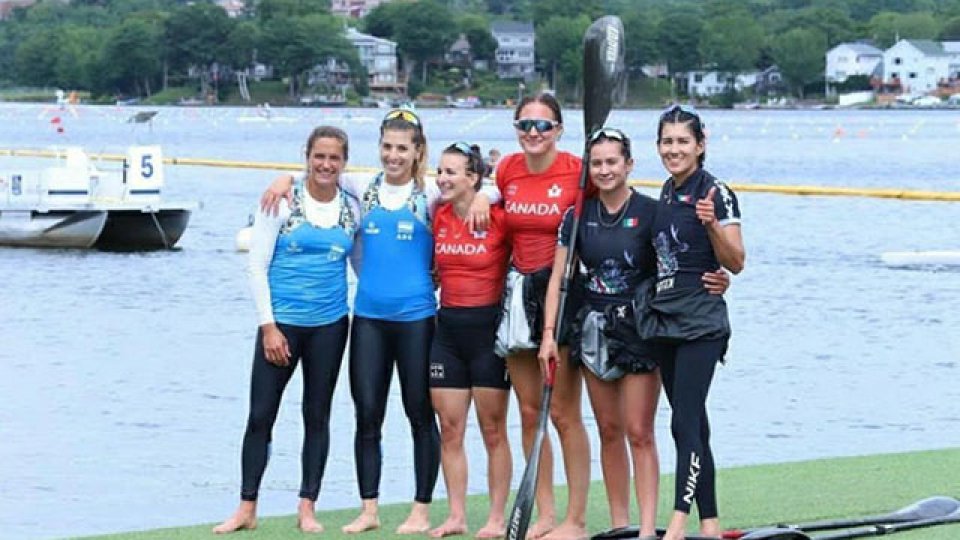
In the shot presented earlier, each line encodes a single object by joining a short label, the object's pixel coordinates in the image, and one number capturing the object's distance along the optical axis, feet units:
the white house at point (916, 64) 610.65
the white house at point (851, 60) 607.37
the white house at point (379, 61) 605.73
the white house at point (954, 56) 629.10
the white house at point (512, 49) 617.21
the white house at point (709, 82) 598.02
